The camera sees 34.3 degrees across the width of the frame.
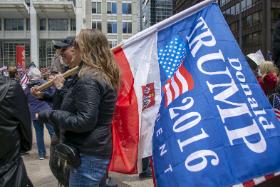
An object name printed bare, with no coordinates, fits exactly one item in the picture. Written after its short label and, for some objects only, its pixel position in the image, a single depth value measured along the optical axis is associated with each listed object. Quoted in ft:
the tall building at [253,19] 163.84
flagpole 9.93
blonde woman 9.29
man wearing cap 10.58
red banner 99.50
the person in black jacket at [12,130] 8.18
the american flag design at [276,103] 10.67
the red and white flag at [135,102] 10.70
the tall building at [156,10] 364.71
